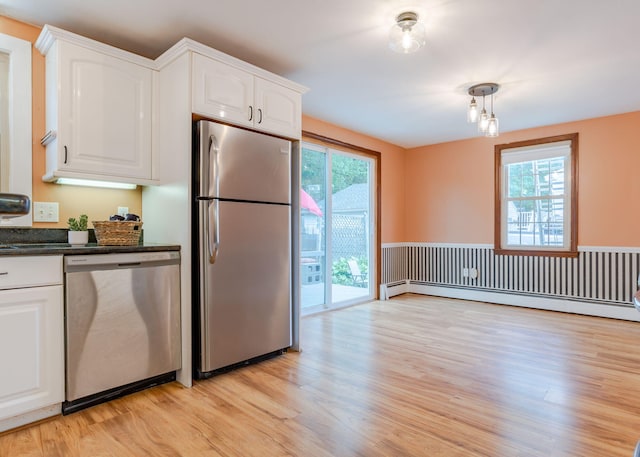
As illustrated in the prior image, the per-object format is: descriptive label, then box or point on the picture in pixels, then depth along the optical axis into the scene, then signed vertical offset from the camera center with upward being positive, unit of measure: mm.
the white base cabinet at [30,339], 1716 -525
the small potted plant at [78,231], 2299 +0
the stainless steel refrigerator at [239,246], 2312 -107
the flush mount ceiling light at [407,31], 2127 +1156
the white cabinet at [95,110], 2117 +747
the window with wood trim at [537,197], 4348 +401
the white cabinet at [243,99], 2314 +918
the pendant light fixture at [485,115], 3173 +1001
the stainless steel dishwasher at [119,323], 1912 -525
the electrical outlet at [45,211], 2242 +122
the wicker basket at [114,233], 2189 -13
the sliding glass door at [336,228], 4254 +21
